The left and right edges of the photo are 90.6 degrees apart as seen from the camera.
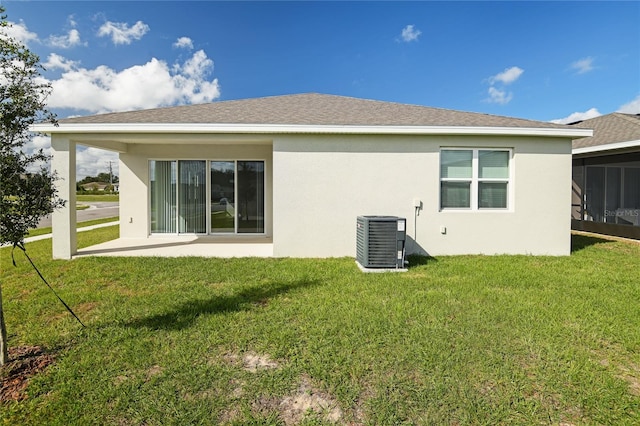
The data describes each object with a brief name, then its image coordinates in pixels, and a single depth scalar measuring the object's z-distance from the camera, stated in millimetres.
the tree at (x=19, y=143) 3074
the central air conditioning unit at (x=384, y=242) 6613
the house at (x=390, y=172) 7605
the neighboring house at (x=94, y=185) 89244
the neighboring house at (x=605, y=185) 11539
